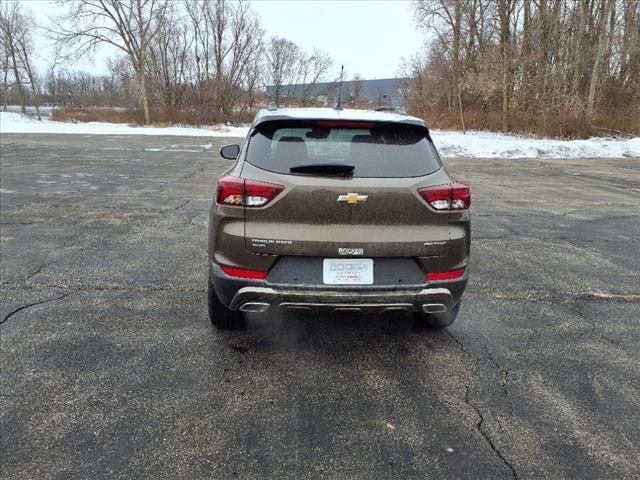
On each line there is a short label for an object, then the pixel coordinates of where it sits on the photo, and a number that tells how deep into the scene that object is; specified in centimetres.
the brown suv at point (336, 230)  276
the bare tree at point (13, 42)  4997
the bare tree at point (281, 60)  5425
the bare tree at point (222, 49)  4569
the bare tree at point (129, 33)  3550
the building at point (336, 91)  5070
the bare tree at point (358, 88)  6500
